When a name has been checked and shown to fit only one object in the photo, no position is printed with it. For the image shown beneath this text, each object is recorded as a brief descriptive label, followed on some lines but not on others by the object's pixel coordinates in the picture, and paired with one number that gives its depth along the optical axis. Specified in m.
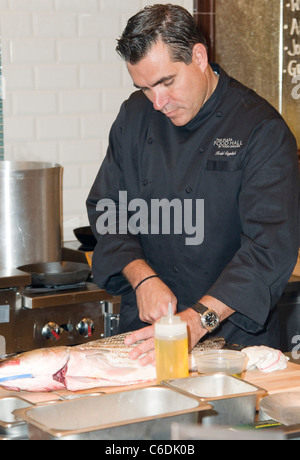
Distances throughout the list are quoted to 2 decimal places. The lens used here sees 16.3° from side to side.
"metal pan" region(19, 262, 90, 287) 2.67
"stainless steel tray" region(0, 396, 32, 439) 1.53
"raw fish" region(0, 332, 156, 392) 1.80
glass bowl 1.78
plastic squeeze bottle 1.73
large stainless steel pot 2.77
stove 2.61
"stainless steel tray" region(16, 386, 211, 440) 1.44
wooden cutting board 1.80
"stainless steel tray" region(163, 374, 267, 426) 1.56
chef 2.05
